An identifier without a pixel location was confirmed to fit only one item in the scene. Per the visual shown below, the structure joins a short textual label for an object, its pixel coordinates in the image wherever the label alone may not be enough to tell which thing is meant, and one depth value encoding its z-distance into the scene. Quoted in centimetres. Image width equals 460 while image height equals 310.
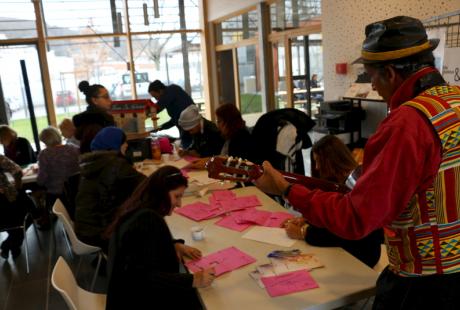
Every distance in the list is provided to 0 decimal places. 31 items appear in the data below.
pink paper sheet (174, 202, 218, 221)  247
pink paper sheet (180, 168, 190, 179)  355
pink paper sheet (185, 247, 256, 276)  182
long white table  151
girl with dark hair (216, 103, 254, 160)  341
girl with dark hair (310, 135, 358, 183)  231
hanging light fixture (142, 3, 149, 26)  848
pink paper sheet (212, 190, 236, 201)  278
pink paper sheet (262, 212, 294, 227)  227
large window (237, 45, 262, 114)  766
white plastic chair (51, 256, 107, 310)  167
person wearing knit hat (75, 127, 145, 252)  274
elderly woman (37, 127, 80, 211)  388
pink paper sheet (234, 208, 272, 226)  232
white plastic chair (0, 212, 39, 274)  362
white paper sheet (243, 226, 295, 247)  204
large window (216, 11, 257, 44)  747
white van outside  864
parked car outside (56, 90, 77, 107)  812
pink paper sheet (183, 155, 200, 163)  405
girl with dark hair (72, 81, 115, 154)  379
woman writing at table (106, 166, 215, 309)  164
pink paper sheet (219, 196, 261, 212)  258
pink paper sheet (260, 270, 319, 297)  158
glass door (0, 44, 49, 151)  739
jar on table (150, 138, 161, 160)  430
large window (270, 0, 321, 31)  554
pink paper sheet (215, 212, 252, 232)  226
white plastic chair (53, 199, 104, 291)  268
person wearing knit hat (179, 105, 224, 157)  395
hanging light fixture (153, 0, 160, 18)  851
